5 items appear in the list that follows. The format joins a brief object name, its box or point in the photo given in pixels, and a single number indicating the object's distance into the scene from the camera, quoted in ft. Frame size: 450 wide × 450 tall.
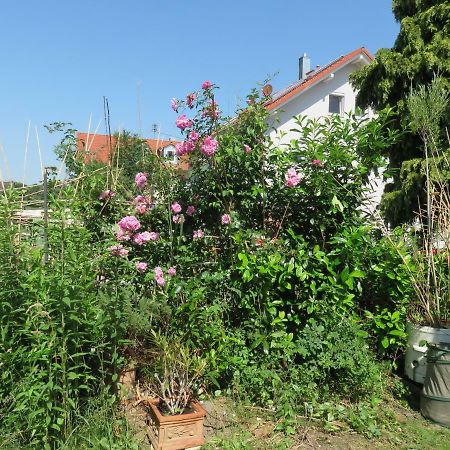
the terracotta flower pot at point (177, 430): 10.57
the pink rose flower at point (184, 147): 13.98
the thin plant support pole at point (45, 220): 10.78
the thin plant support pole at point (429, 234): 15.23
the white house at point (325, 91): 64.08
